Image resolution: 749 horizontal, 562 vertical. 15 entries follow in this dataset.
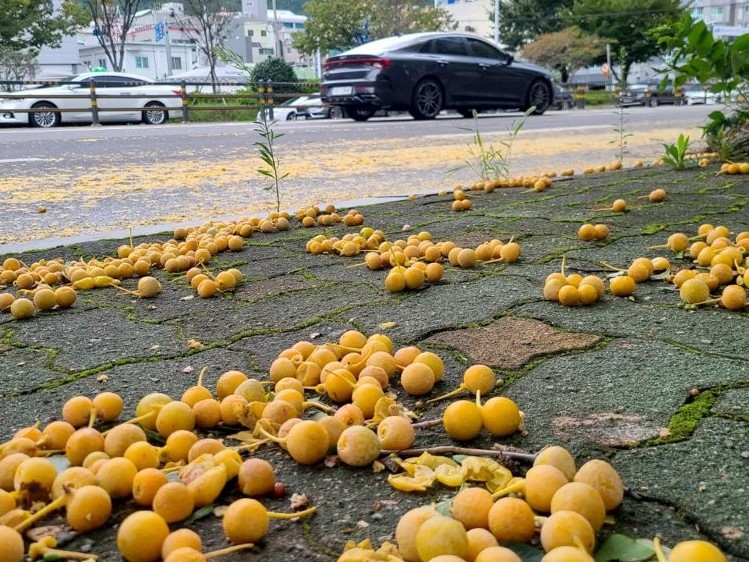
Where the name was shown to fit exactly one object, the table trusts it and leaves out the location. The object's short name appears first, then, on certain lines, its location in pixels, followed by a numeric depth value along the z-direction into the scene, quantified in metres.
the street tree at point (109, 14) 31.42
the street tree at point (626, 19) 40.03
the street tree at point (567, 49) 39.72
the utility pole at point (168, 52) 60.47
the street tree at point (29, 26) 28.72
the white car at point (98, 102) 16.11
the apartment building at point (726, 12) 66.79
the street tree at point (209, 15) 35.19
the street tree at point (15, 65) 31.39
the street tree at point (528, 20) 46.84
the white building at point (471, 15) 72.94
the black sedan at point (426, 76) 11.68
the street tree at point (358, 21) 41.75
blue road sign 60.47
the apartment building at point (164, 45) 62.38
